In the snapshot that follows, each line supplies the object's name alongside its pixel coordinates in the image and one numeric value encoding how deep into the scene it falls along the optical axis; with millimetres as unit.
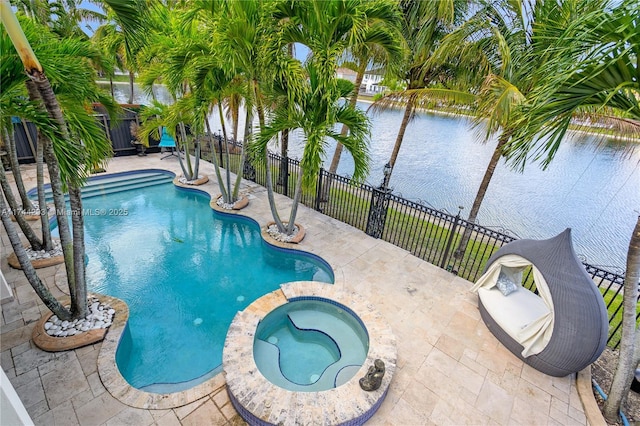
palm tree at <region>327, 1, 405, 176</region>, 5195
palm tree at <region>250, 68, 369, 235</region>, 5262
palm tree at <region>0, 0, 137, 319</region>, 2646
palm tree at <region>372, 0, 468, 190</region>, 6016
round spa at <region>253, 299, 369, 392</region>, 4281
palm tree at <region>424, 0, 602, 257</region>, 4648
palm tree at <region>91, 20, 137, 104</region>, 5684
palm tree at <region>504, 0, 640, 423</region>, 2389
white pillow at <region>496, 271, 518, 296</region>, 5109
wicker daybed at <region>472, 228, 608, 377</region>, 3785
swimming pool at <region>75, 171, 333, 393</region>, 4531
